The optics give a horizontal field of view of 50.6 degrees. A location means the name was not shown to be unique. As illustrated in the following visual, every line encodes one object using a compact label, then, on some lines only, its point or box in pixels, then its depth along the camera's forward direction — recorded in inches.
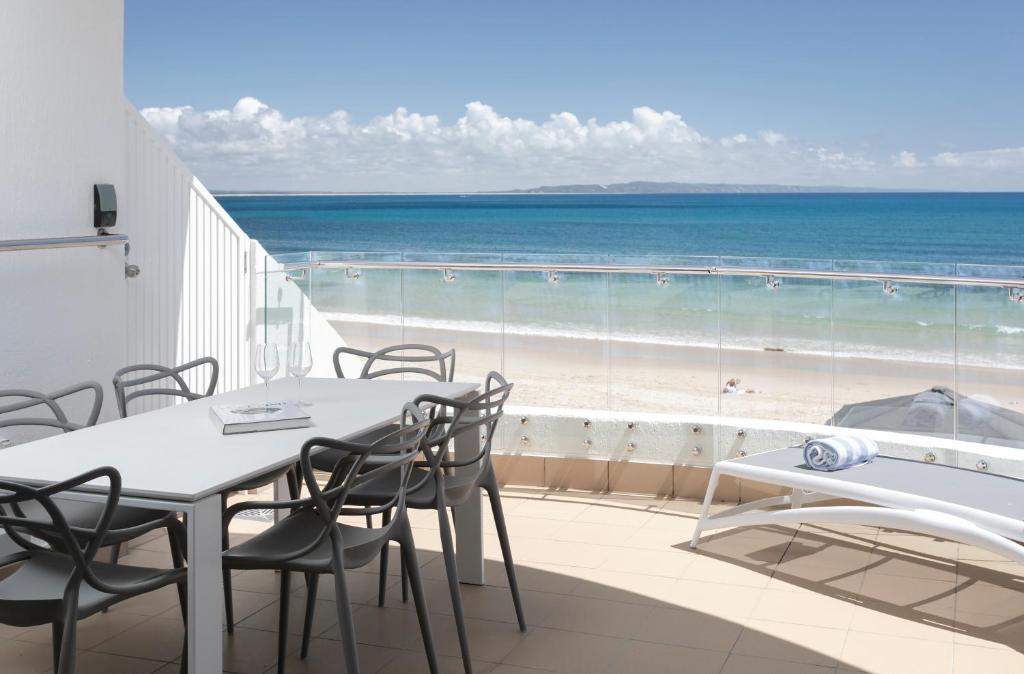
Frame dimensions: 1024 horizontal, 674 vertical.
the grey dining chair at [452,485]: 122.3
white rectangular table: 92.9
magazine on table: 119.8
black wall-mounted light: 186.1
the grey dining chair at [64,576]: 89.7
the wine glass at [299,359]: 134.0
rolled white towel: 161.5
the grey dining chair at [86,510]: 111.6
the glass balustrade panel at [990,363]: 181.3
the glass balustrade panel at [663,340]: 202.1
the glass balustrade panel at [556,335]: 211.5
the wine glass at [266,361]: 130.6
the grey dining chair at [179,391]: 136.5
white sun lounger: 138.1
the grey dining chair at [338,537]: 102.0
